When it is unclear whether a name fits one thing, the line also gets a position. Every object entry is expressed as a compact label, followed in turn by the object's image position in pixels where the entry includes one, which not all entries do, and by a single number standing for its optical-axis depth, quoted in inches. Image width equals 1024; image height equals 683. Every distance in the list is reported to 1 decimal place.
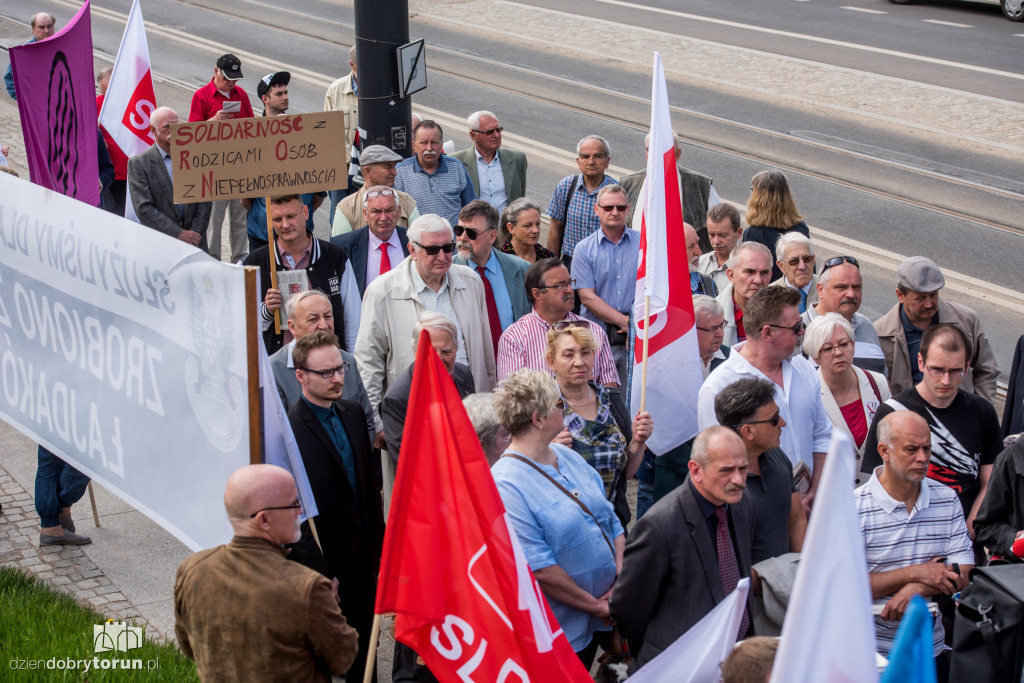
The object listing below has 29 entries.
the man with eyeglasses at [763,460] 192.2
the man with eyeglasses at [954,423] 218.8
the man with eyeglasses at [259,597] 157.3
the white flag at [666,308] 236.1
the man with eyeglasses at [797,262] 283.0
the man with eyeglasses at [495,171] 384.2
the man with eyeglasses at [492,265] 292.8
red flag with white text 164.2
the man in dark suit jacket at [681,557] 174.7
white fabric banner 176.7
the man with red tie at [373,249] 301.9
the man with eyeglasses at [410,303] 264.5
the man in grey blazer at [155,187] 355.9
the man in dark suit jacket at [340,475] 206.1
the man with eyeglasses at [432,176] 355.3
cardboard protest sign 243.9
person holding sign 276.4
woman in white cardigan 234.4
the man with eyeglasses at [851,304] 255.3
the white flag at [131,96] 357.1
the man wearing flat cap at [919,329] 262.1
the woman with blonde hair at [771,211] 320.2
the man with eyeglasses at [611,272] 303.1
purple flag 275.4
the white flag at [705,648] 156.7
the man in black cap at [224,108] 433.4
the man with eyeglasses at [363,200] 335.9
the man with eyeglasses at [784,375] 221.5
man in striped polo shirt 190.1
